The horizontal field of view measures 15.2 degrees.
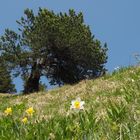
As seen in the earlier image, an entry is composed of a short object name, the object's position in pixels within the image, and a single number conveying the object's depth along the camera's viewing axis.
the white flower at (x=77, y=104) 5.53
